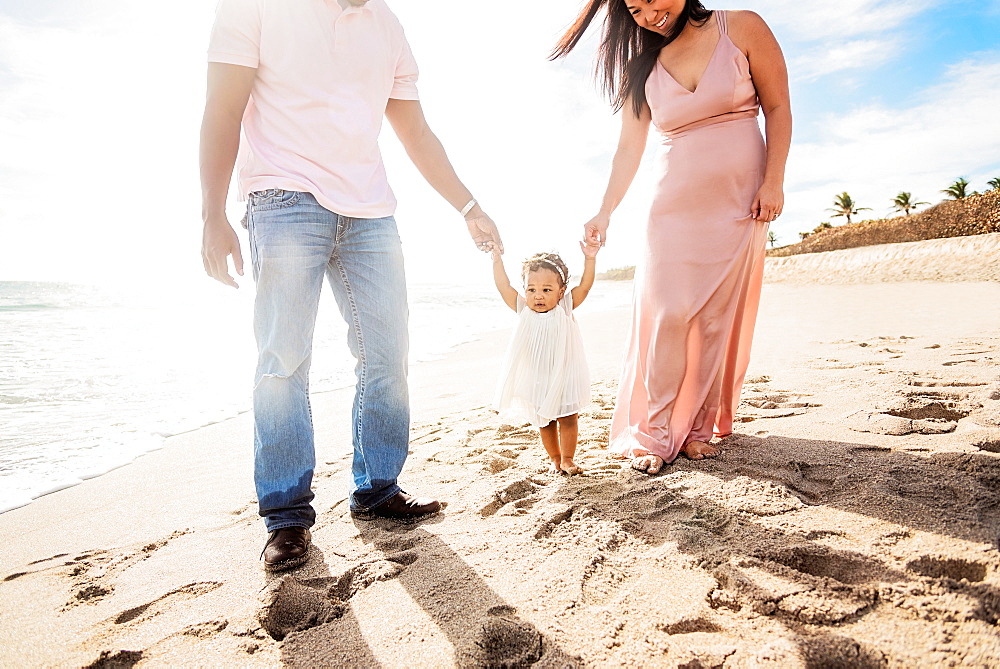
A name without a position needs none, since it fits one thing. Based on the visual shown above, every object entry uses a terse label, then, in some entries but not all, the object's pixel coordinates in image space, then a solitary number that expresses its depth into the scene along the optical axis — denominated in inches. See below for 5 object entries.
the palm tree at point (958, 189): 1578.5
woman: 97.5
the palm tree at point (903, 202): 1717.5
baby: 106.0
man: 79.4
